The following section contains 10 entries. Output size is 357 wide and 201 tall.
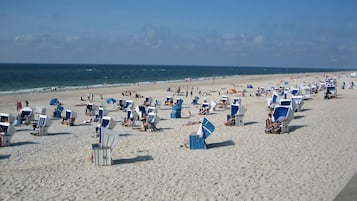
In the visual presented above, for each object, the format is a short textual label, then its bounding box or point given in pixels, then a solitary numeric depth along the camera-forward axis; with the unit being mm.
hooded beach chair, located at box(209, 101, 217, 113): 20922
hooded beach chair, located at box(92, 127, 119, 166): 9898
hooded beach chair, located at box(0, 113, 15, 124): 15578
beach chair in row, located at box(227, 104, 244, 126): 15445
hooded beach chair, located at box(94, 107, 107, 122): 16953
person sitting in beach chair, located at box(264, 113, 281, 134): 13350
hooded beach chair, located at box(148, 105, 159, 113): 17662
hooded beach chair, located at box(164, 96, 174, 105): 24906
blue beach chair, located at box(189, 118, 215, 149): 11461
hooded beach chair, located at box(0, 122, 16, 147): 12493
